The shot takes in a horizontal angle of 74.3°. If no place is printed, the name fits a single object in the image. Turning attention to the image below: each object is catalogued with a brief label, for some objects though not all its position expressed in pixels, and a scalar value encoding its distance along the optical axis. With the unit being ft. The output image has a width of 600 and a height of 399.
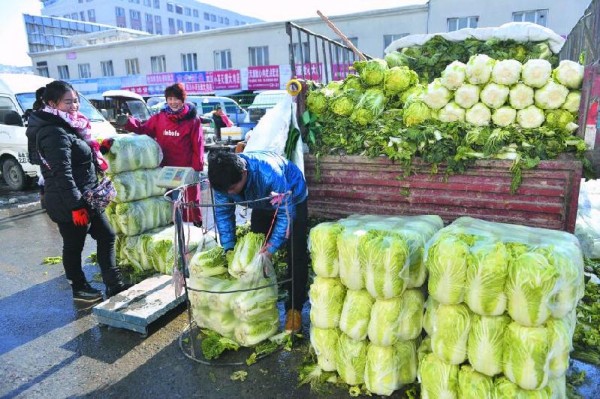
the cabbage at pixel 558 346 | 6.91
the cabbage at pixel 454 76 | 14.47
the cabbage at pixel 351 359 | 9.03
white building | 66.33
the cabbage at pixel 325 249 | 9.07
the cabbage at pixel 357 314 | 8.77
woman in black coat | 11.78
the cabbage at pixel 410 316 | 8.63
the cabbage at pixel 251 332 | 10.76
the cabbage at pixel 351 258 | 8.49
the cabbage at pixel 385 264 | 8.10
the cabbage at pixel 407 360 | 8.85
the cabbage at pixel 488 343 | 7.22
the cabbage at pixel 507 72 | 13.69
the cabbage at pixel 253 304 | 10.58
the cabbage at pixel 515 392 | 7.15
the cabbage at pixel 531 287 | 6.62
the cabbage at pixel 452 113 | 14.53
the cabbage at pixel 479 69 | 14.11
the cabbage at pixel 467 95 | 14.25
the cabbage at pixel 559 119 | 13.10
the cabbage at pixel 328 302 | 9.27
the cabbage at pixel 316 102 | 17.10
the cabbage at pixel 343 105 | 16.61
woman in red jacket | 16.51
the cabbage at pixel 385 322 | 8.46
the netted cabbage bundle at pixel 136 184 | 15.21
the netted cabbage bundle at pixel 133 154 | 14.93
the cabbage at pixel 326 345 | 9.41
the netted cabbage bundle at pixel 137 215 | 15.39
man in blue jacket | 9.37
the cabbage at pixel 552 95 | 13.14
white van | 30.86
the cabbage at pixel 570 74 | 13.03
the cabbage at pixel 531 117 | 13.43
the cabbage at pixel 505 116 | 13.83
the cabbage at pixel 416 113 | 14.89
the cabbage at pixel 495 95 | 13.82
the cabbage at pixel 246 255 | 10.55
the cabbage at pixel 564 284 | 6.72
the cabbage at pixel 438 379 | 7.77
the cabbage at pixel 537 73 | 13.35
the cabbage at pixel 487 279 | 6.99
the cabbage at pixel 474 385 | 7.40
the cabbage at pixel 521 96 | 13.55
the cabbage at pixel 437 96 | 14.76
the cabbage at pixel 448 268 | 7.27
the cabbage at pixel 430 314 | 7.99
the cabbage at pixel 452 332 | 7.48
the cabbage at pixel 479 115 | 14.11
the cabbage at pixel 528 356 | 6.85
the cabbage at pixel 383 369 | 8.65
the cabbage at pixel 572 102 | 13.14
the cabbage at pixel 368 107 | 16.12
